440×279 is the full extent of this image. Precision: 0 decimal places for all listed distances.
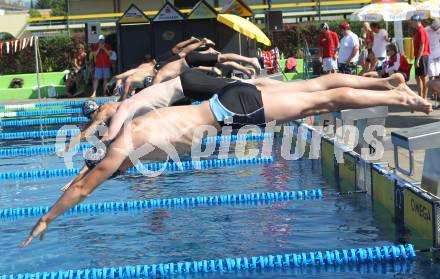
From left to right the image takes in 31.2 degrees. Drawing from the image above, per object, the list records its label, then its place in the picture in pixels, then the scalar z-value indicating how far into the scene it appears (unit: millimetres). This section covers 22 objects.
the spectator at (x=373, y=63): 14981
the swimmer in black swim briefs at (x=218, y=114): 5574
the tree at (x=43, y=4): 111094
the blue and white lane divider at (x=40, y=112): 18141
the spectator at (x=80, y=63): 22344
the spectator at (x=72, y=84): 22219
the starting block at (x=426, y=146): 5867
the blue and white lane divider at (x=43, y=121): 16250
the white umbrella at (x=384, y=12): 16062
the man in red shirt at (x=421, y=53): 12406
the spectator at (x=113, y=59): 22164
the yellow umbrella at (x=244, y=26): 19219
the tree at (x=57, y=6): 82075
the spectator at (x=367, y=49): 15656
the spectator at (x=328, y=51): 17266
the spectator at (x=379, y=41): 15180
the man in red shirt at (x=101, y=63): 21625
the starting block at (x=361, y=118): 8508
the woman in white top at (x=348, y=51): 16016
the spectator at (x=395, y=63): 12695
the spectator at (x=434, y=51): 12531
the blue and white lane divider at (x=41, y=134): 14570
